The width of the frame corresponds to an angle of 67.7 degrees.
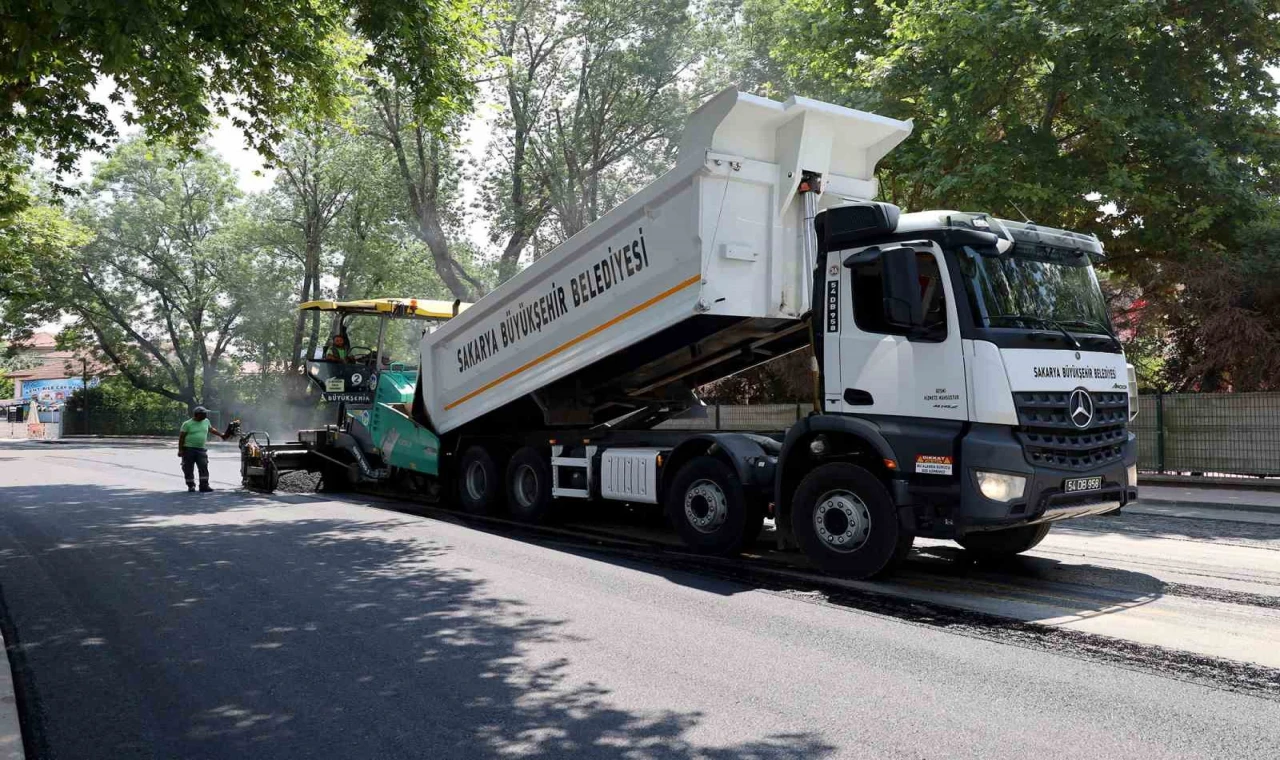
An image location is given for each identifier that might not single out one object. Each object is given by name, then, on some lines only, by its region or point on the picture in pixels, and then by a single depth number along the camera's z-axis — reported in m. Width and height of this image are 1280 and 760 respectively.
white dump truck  6.48
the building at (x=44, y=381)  72.06
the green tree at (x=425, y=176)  31.70
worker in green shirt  14.91
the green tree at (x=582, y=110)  30.14
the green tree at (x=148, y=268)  44.03
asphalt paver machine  12.94
